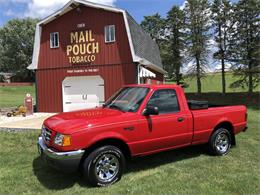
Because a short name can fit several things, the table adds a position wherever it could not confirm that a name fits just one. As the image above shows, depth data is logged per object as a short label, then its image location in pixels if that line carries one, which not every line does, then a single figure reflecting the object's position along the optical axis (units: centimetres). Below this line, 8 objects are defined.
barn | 1758
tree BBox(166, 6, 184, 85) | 3728
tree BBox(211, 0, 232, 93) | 3166
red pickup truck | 563
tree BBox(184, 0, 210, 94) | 3352
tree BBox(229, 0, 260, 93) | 2820
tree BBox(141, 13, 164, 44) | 4453
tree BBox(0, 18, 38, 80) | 6431
